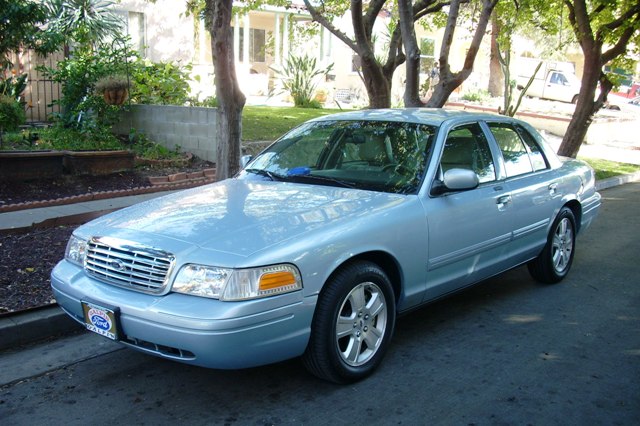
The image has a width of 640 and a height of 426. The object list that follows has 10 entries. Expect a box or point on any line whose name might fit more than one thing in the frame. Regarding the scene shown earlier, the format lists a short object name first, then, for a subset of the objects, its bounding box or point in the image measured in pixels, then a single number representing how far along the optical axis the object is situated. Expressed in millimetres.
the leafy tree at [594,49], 13096
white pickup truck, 32812
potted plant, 11234
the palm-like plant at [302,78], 20812
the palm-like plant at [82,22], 12328
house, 17422
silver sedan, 3744
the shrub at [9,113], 10086
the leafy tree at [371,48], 10734
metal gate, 12906
